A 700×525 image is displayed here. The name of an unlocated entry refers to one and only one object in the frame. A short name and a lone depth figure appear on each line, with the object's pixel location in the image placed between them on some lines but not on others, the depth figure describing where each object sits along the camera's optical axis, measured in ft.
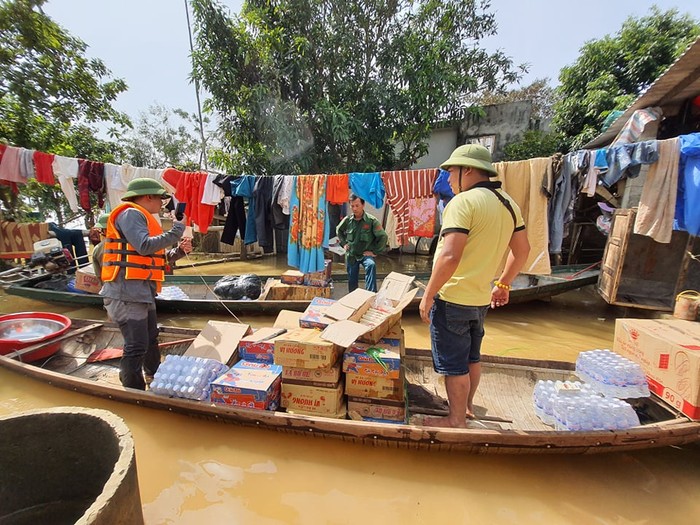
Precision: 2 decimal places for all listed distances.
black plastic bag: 20.29
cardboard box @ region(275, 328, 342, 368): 8.66
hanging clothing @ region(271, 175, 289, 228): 20.29
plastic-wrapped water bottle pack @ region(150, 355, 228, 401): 9.68
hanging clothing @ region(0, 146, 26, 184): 19.94
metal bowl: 14.69
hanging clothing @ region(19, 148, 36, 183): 20.16
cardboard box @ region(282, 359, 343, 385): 9.07
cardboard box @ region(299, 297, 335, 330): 9.68
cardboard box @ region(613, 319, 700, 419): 8.08
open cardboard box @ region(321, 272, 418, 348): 8.59
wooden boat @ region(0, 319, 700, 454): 7.91
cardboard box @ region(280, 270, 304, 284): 20.04
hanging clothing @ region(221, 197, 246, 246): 21.62
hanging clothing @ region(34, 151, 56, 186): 20.12
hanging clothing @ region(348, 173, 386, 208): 18.86
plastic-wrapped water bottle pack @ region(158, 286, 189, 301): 20.26
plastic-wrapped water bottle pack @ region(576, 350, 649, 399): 9.27
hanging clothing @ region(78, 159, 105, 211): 20.53
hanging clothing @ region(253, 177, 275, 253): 20.55
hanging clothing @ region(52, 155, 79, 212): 20.34
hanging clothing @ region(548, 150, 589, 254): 15.56
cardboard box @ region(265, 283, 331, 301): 19.61
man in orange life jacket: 9.55
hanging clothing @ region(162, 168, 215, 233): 20.65
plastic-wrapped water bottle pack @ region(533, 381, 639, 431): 8.43
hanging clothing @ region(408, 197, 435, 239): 19.20
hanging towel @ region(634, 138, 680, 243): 13.69
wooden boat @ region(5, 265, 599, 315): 18.57
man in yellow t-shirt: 7.39
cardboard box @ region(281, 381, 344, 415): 9.19
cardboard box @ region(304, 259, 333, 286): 20.13
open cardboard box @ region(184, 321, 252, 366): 11.28
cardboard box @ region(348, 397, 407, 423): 9.19
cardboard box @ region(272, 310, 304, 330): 12.25
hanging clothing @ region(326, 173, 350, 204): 19.31
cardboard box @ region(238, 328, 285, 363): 10.41
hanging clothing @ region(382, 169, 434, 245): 18.43
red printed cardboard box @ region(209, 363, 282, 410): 9.20
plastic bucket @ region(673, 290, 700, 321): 13.83
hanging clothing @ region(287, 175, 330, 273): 19.67
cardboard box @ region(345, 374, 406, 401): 9.05
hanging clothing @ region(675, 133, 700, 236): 13.08
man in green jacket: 18.24
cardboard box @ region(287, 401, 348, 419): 9.23
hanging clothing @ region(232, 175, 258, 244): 20.47
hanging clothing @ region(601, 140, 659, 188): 13.74
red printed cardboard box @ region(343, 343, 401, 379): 8.84
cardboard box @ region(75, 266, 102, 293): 19.75
